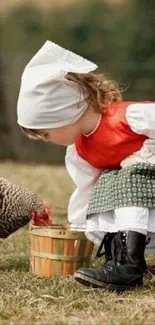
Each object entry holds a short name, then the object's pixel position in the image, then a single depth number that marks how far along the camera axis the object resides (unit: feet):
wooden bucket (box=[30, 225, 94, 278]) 19.98
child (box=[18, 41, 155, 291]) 18.20
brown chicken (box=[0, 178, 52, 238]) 24.13
